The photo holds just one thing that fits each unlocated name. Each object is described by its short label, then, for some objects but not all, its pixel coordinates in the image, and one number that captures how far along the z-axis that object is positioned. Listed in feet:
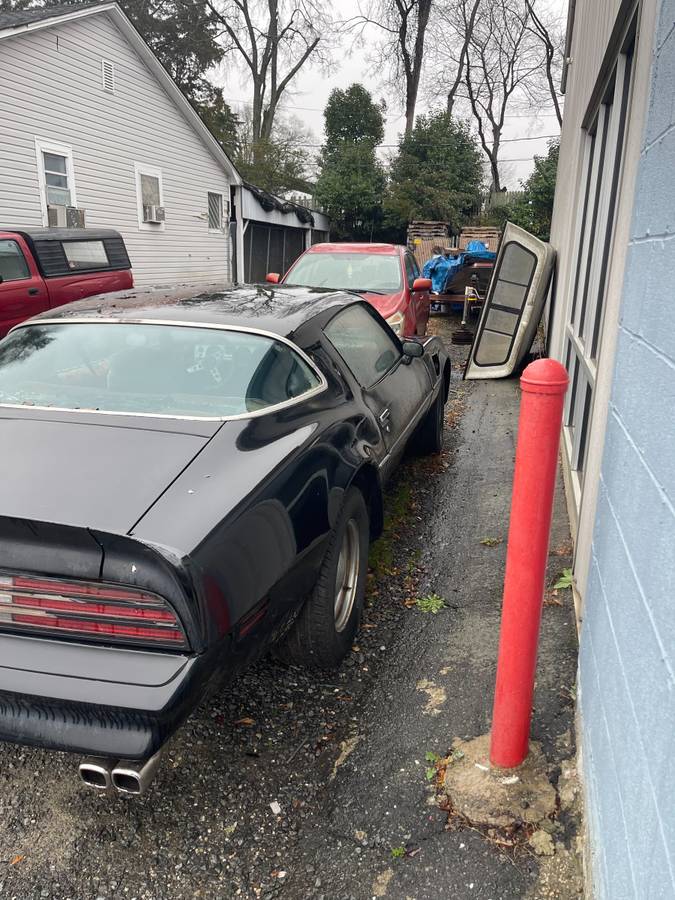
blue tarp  48.44
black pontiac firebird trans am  6.53
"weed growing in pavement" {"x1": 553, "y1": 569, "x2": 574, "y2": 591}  12.60
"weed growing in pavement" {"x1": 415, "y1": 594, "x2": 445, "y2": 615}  12.21
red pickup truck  30.58
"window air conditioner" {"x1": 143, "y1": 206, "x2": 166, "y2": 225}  54.95
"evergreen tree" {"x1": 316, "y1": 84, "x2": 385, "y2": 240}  91.61
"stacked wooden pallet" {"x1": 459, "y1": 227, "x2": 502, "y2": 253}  77.24
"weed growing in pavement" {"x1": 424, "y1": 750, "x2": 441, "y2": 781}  8.32
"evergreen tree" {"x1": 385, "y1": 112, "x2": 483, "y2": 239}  89.25
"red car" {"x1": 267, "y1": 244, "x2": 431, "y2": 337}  28.58
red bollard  6.80
